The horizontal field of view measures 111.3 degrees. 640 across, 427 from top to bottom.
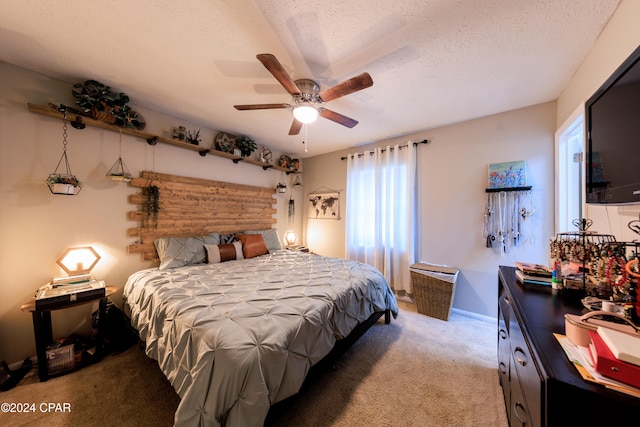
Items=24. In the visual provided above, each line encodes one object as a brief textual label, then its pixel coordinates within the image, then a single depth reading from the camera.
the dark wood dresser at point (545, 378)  0.56
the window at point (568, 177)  2.13
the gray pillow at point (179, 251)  2.60
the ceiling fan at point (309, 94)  1.55
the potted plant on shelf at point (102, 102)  2.13
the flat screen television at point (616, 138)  0.95
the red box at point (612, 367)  0.57
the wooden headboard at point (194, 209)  2.66
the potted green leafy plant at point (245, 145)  3.50
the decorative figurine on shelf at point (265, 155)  4.00
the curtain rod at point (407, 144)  3.22
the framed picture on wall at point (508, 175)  2.53
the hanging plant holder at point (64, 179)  1.97
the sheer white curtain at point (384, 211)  3.35
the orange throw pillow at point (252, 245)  3.22
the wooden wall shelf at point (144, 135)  1.99
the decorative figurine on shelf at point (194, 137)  3.00
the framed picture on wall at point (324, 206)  4.30
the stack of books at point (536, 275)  1.43
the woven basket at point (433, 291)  2.76
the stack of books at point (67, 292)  1.78
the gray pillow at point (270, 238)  3.71
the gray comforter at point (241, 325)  1.09
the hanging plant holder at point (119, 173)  2.34
